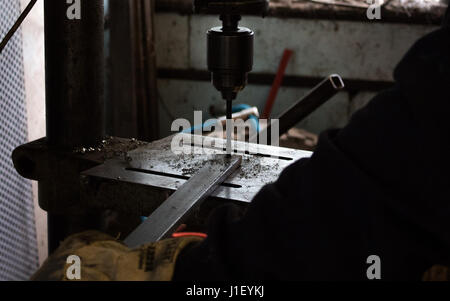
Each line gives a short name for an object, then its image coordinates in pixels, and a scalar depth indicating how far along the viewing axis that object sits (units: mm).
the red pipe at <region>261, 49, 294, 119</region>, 3121
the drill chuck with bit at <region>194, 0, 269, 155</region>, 946
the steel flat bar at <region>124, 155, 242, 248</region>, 812
